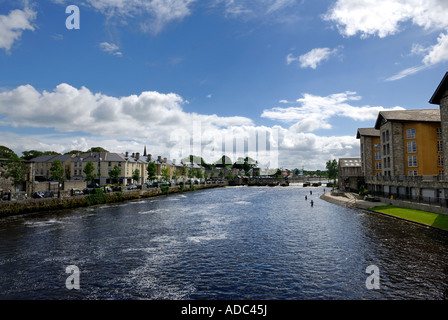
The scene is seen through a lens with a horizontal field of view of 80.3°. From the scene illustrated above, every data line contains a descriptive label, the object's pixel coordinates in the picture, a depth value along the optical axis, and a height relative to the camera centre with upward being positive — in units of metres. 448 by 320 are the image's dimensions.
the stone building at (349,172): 88.89 -0.60
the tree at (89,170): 108.12 +1.52
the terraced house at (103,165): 119.56 +3.85
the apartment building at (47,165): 119.05 +4.18
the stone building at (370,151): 81.57 +6.16
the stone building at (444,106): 43.77 +10.64
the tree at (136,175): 121.25 -0.84
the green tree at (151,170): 132.50 +1.48
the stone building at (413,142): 58.06 +6.40
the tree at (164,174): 143.00 -0.64
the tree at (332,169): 166.84 +0.84
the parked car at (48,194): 59.33 -4.46
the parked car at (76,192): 65.21 -4.66
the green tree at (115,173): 111.06 +0.19
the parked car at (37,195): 58.16 -4.56
